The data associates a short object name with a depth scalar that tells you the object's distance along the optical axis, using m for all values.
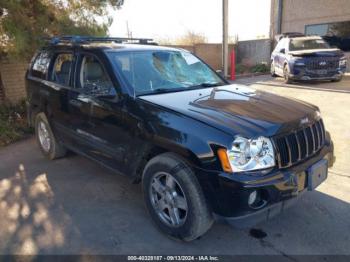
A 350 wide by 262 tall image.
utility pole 12.18
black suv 2.49
